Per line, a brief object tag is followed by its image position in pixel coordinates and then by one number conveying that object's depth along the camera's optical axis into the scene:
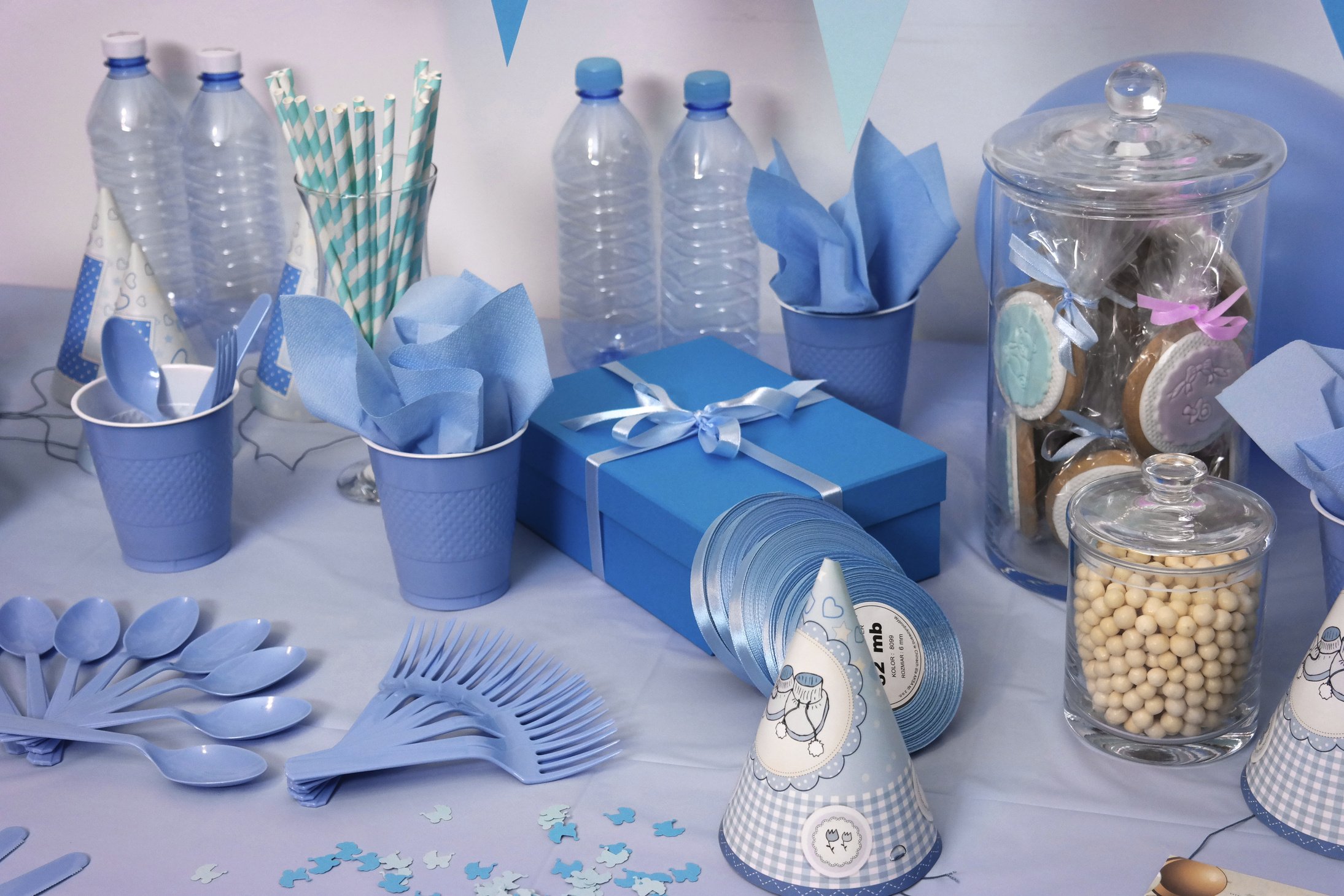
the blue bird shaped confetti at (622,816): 0.73
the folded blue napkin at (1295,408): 0.78
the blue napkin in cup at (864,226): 1.08
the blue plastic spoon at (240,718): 0.80
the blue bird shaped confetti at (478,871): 0.69
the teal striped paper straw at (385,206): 1.02
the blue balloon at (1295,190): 0.96
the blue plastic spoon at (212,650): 0.86
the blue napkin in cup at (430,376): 0.88
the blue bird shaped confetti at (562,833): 0.72
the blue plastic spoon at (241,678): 0.83
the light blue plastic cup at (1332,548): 0.77
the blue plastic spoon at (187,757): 0.76
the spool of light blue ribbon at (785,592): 0.77
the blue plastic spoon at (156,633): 0.87
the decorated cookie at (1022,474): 0.94
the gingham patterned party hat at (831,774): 0.65
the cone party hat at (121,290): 1.13
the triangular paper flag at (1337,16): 0.94
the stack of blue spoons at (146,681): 0.78
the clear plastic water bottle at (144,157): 1.37
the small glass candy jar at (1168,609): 0.73
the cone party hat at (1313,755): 0.67
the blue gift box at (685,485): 0.92
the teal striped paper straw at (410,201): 1.01
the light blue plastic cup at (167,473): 0.96
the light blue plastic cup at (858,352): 1.11
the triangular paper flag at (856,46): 1.06
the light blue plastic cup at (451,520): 0.91
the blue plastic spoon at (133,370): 1.00
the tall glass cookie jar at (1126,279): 0.84
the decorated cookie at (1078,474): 0.88
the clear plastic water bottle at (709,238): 1.30
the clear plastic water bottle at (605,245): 1.34
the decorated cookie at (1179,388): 0.85
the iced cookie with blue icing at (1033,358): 0.89
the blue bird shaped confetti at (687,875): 0.69
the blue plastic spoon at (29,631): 0.86
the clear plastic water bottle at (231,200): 1.37
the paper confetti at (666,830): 0.72
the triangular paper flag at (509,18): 1.14
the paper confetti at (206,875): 0.69
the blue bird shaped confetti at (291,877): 0.69
